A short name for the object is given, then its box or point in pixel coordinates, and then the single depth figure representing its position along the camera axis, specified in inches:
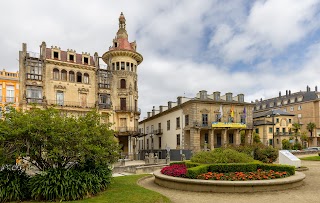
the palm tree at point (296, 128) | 2566.2
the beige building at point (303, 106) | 2859.3
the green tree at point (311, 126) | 2728.8
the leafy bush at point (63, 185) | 446.3
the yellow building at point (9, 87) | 1407.5
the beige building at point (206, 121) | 1695.4
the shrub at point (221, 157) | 651.3
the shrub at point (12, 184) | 450.0
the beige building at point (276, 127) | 2536.9
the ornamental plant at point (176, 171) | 587.5
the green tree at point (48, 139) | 448.1
